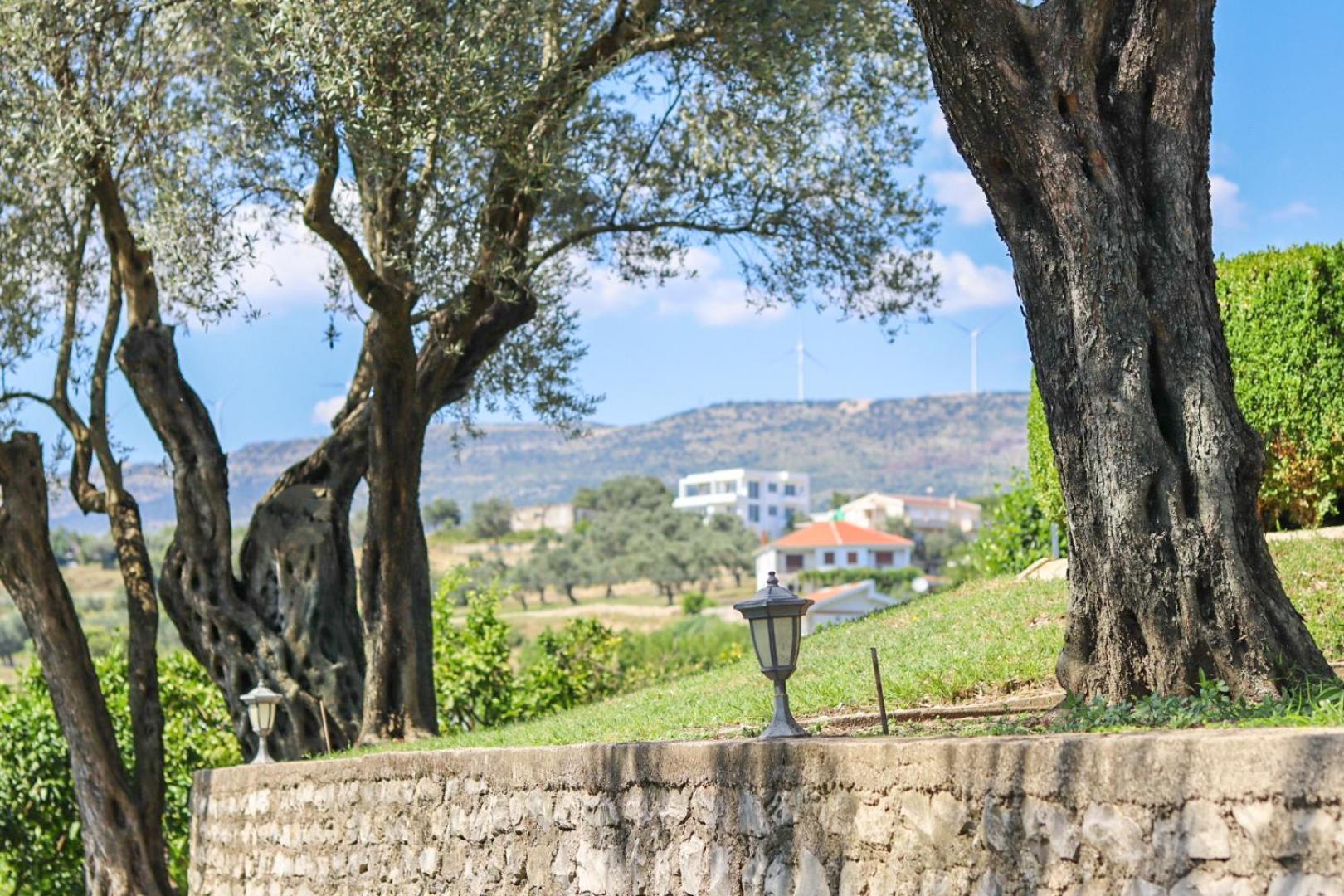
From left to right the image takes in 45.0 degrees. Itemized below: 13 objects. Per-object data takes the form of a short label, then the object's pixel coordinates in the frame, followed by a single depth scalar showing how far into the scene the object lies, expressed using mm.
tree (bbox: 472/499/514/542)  119375
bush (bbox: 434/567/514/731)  19719
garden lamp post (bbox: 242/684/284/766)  12516
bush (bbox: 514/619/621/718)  19922
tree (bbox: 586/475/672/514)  126875
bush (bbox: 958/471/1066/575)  14953
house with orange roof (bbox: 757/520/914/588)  111750
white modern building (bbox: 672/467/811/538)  163875
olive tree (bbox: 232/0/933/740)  11266
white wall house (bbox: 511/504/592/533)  132625
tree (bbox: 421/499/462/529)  129125
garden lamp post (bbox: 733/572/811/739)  6566
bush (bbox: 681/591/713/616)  79000
